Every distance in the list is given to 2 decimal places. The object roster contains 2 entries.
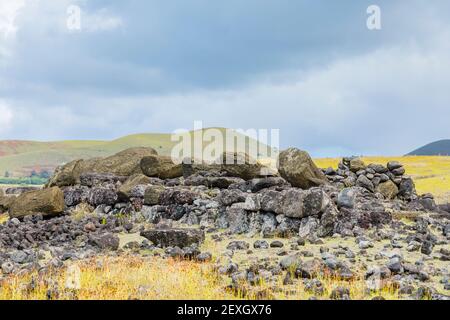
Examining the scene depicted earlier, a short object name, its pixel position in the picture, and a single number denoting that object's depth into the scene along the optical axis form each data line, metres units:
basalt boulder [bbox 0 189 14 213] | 32.44
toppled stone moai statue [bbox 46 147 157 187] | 32.25
